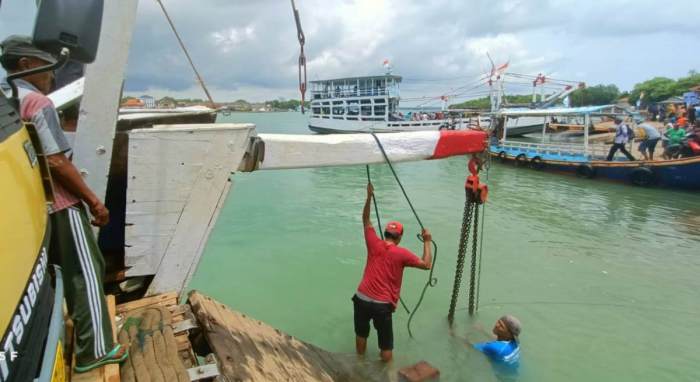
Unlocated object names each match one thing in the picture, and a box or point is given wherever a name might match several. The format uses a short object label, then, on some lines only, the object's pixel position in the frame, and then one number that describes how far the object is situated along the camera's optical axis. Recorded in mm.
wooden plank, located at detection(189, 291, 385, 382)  2797
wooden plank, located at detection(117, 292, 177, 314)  2859
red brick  4273
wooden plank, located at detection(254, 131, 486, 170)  3096
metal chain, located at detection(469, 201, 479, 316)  4334
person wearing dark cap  1878
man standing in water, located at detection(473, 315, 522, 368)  4785
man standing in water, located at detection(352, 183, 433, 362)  4086
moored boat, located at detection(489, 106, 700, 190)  15477
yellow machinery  1088
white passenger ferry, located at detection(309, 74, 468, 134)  33125
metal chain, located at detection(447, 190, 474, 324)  4188
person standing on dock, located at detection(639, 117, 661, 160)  16938
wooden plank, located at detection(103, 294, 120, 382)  2080
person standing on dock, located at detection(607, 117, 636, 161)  16992
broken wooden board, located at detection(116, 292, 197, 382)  2299
